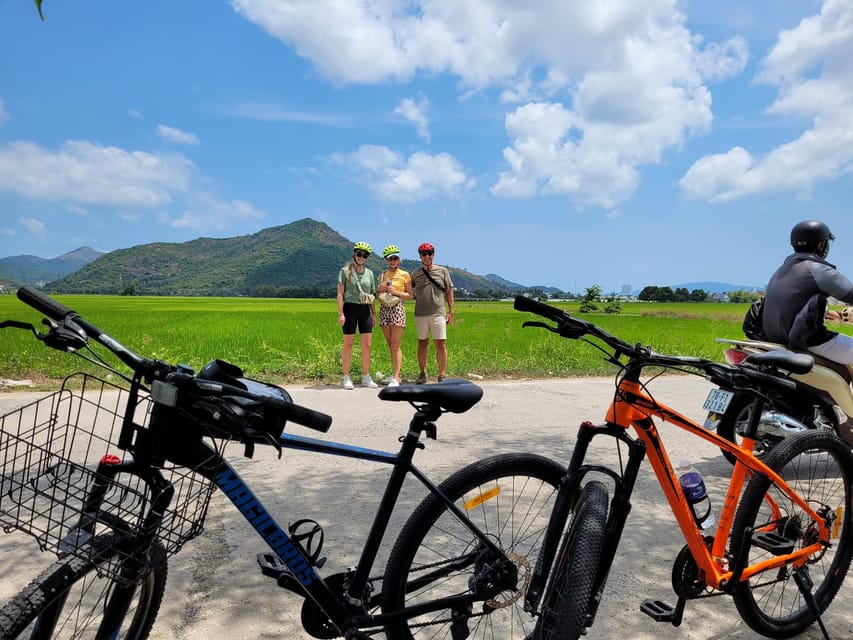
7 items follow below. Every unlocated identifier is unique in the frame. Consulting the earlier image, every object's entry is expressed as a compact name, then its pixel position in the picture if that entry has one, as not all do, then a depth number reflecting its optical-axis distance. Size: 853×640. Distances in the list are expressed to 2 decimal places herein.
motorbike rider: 4.27
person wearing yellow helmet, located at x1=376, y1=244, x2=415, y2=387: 8.03
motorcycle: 4.31
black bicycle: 1.64
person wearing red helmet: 8.06
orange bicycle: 1.95
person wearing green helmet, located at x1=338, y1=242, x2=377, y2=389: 7.94
